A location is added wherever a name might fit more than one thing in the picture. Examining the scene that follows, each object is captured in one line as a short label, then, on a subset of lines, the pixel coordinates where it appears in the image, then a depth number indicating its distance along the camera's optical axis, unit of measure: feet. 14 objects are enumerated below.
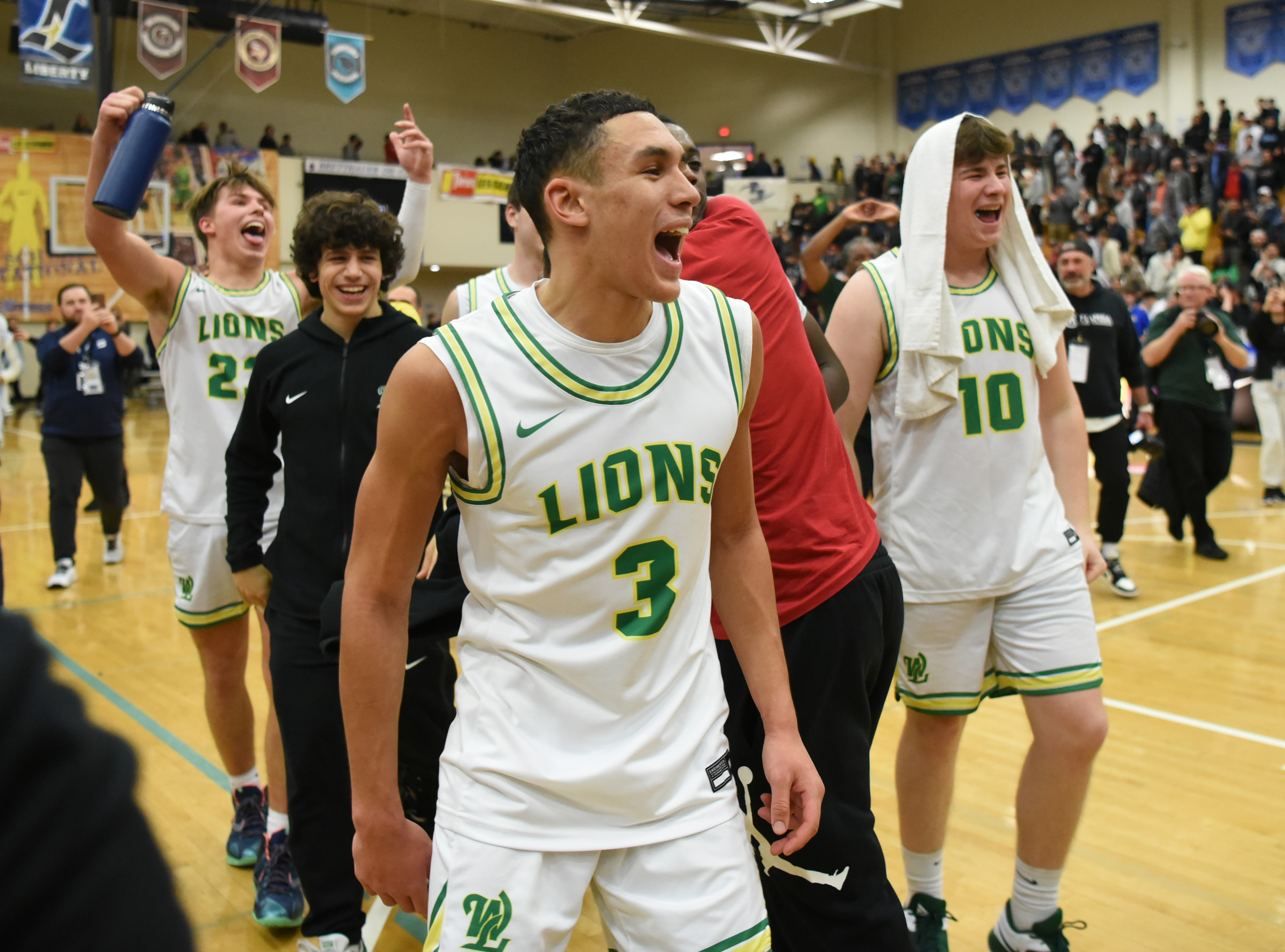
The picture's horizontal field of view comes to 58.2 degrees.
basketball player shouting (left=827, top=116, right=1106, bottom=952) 9.09
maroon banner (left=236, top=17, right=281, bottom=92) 42.19
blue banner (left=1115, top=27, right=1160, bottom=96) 72.28
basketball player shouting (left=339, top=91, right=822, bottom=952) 5.42
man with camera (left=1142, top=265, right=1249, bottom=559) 25.43
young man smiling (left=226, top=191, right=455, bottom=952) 9.39
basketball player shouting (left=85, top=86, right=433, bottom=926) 11.84
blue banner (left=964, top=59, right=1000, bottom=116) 79.87
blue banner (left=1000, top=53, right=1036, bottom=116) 77.87
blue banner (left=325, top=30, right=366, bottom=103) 42.70
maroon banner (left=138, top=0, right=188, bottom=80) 40.88
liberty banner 41.68
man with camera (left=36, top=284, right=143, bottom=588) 25.07
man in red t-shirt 7.09
